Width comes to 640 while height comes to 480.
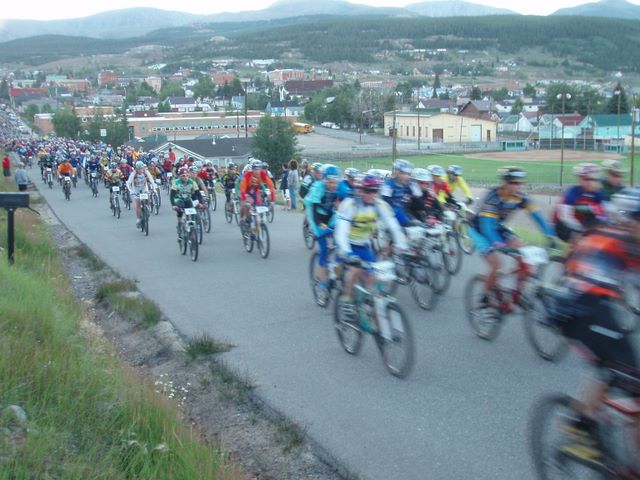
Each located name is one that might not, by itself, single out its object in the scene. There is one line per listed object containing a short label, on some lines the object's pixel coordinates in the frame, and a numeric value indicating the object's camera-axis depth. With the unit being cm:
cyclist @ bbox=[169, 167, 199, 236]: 1722
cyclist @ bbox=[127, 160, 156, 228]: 2161
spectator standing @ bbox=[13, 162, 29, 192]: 3550
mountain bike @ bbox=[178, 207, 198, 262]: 1673
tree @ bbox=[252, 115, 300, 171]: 5403
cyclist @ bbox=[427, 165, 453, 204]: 1392
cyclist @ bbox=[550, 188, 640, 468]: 479
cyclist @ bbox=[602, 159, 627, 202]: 1036
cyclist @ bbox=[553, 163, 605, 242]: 967
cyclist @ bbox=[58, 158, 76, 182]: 3628
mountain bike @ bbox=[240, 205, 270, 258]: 1638
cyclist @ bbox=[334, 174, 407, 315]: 887
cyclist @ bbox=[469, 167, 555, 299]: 903
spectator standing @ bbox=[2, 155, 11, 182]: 4347
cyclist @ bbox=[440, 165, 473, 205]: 1432
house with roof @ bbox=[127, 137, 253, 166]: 6481
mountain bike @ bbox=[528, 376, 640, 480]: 485
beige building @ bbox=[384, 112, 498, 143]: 8538
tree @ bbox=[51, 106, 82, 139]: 9755
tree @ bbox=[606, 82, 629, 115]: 8675
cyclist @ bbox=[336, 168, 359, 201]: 1191
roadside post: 1241
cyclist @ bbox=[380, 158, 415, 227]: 1241
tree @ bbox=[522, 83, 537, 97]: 15465
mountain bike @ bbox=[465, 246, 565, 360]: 837
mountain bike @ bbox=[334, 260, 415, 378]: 802
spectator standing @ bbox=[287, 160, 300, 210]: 2616
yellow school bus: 8826
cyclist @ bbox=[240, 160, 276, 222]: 1658
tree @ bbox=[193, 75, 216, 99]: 17452
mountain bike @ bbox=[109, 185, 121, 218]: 2728
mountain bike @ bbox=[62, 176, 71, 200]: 3538
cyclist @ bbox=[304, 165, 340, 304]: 1130
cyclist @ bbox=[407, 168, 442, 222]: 1239
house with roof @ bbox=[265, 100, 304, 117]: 11722
